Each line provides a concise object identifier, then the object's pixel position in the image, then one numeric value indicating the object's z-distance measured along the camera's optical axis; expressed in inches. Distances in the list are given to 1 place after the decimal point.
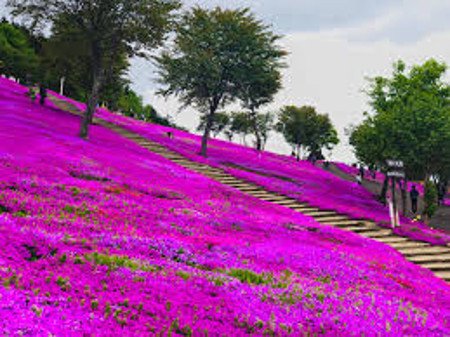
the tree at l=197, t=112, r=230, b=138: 5639.8
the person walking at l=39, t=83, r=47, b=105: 1819.6
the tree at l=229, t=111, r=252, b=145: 5365.2
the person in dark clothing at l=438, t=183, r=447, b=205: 2083.2
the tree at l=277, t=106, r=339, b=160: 4296.3
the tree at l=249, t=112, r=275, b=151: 4906.5
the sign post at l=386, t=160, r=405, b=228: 992.9
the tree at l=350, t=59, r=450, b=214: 1254.3
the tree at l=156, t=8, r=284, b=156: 1590.6
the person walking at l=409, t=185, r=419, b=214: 1448.1
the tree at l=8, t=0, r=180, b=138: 1284.4
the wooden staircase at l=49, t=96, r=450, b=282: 753.0
